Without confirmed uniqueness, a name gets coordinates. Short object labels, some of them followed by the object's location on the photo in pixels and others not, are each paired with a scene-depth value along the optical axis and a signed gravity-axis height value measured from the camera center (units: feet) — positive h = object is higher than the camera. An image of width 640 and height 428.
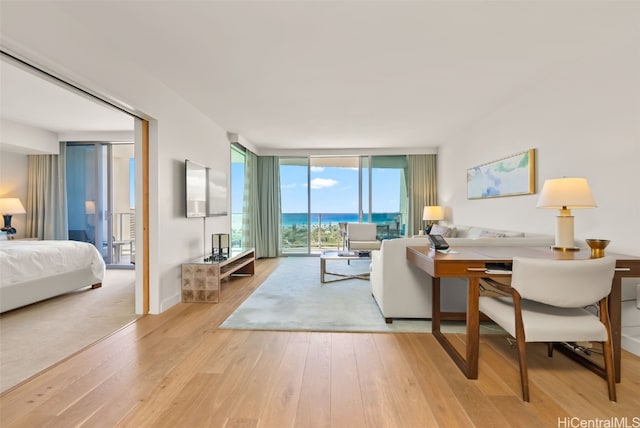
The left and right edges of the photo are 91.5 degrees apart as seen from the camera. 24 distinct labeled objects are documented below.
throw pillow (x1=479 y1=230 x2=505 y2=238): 11.88 -0.83
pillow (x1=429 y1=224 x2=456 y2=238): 16.03 -0.94
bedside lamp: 15.90 +0.34
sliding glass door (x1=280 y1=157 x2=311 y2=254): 23.09 +0.66
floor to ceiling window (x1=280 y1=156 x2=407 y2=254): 22.77 +1.35
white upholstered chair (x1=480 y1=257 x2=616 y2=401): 5.49 -1.54
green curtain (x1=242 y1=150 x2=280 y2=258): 22.44 +0.67
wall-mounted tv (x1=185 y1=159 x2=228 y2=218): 12.15 +1.05
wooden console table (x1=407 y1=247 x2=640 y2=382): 6.32 -1.29
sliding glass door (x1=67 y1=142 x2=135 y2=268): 18.11 +1.12
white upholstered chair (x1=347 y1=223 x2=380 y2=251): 19.22 -1.20
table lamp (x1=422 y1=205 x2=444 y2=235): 19.70 -0.05
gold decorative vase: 6.98 -0.78
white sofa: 9.44 -2.27
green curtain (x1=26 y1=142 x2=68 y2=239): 17.63 +0.94
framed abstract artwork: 11.27 +1.50
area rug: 9.18 -3.27
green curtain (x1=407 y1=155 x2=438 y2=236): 22.22 +1.89
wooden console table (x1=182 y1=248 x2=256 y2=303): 11.62 -2.50
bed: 10.23 -2.03
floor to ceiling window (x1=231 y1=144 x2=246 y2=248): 18.88 +1.43
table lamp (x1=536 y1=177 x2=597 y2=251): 7.51 +0.29
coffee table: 14.51 -2.08
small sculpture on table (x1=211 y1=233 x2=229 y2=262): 12.89 -1.27
